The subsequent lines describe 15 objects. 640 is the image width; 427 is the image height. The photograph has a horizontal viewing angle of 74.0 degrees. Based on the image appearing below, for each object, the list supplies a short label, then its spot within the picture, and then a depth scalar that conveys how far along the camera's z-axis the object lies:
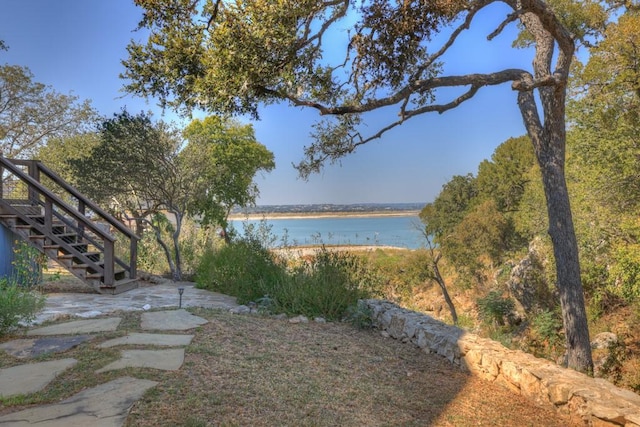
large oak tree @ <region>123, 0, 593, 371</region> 4.66
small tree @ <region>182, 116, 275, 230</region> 17.25
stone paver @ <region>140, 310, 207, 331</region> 4.30
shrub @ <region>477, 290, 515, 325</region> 14.38
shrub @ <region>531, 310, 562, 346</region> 11.06
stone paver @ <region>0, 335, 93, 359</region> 3.51
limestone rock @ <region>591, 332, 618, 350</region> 9.60
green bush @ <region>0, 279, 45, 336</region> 3.96
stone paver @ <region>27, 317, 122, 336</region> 4.13
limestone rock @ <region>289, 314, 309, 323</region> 5.04
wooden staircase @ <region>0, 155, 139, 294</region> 6.78
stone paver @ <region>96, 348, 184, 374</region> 3.08
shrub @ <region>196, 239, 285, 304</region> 6.27
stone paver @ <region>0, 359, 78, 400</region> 2.73
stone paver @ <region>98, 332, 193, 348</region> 3.66
